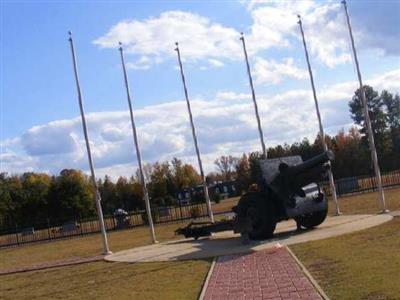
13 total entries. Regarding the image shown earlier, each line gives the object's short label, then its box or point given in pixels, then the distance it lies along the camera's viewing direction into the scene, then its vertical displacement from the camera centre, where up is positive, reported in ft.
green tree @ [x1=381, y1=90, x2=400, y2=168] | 290.35 +24.03
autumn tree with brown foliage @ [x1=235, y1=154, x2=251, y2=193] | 264.33 +7.18
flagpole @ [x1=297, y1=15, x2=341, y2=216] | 77.51 +6.09
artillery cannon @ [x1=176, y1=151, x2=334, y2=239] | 57.41 -1.28
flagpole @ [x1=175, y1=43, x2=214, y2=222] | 86.62 +8.18
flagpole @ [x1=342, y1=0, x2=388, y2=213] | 72.48 +5.55
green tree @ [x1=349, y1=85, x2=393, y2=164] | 269.85 +20.92
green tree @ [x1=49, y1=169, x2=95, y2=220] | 257.55 +7.44
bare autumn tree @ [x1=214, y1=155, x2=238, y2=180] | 408.26 +16.18
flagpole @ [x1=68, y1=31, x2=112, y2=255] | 75.00 +7.89
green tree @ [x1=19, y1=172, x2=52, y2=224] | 270.05 +9.01
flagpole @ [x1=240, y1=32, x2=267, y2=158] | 80.18 +9.04
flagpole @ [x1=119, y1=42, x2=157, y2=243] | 81.57 +7.98
